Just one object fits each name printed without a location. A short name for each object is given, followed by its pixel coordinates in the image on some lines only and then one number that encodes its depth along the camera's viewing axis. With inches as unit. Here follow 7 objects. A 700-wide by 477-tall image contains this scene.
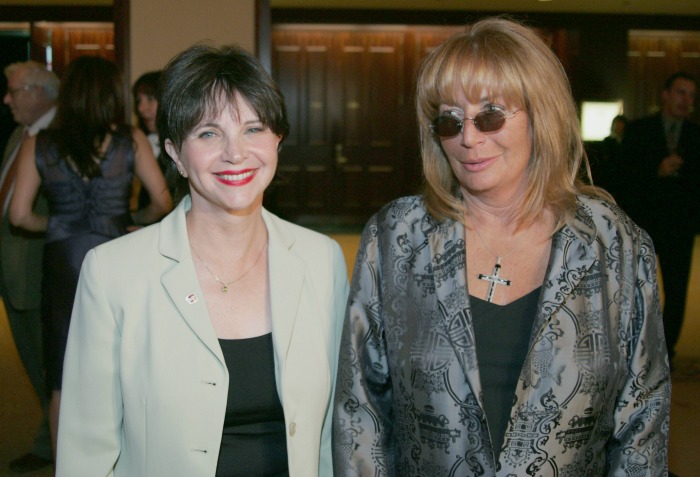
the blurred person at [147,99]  191.9
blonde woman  70.8
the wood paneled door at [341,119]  534.9
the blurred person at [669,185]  226.7
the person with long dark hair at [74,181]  144.0
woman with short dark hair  75.4
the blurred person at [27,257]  168.1
